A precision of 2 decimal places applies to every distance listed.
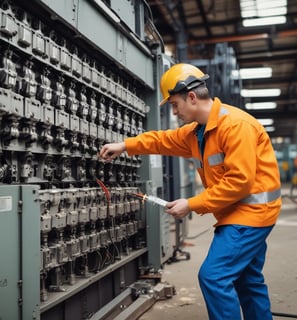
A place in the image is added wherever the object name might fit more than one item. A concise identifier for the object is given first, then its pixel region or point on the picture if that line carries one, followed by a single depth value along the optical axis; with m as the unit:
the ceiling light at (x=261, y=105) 15.86
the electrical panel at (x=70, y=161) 1.95
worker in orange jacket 2.00
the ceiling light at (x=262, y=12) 8.51
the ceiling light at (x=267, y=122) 20.31
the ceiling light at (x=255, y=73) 12.38
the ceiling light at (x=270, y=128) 22.51
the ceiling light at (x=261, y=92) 14.33
